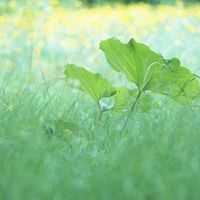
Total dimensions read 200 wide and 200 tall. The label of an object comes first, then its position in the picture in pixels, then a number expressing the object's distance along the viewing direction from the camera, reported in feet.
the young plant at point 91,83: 15.31
